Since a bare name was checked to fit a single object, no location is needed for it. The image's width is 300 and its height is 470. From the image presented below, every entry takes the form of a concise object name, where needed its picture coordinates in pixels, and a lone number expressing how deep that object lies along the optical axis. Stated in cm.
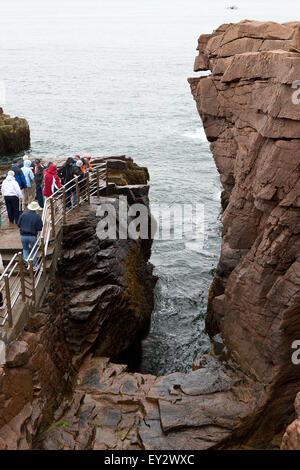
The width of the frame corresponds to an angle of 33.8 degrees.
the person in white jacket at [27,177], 2019
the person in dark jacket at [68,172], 2062
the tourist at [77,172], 2069
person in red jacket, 1922
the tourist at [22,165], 2087
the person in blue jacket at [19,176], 1950
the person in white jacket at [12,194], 1827
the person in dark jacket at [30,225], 1566
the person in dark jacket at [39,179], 2022
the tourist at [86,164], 2128
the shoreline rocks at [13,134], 5002
